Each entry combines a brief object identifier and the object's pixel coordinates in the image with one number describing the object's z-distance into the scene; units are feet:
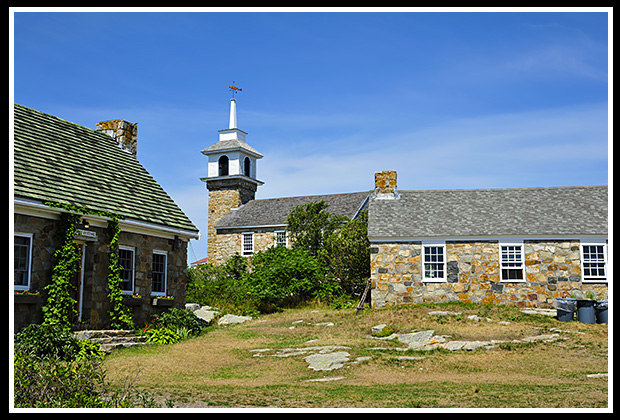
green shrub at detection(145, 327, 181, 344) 52.70
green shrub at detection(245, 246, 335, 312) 81.41
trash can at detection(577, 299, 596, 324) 61.57
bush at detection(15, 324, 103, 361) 41.11
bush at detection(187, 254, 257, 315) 79.28
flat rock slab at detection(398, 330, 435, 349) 49.63
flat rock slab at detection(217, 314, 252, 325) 67.92
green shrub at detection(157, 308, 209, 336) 56.34
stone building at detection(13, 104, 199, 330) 45.47
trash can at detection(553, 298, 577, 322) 63.00
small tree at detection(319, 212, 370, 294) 87.56
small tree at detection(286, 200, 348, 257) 103.70
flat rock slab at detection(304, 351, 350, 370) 40.20
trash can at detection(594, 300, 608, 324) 61.78
